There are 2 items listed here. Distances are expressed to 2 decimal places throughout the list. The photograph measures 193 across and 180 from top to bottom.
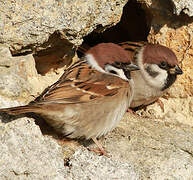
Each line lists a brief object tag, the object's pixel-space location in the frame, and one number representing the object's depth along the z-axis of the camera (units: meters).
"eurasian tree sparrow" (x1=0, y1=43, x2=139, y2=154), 6.46
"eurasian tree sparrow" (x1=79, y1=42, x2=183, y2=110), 8.30
